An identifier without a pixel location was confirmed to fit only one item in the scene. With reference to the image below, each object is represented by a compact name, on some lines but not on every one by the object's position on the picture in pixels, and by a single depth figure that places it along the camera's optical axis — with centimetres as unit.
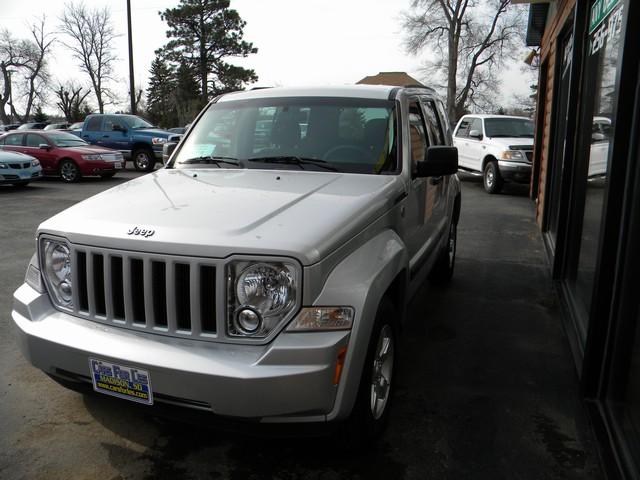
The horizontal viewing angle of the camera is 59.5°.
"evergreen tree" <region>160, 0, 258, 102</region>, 4194
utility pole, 2416
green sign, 422
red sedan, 1516
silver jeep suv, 236
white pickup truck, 1294
